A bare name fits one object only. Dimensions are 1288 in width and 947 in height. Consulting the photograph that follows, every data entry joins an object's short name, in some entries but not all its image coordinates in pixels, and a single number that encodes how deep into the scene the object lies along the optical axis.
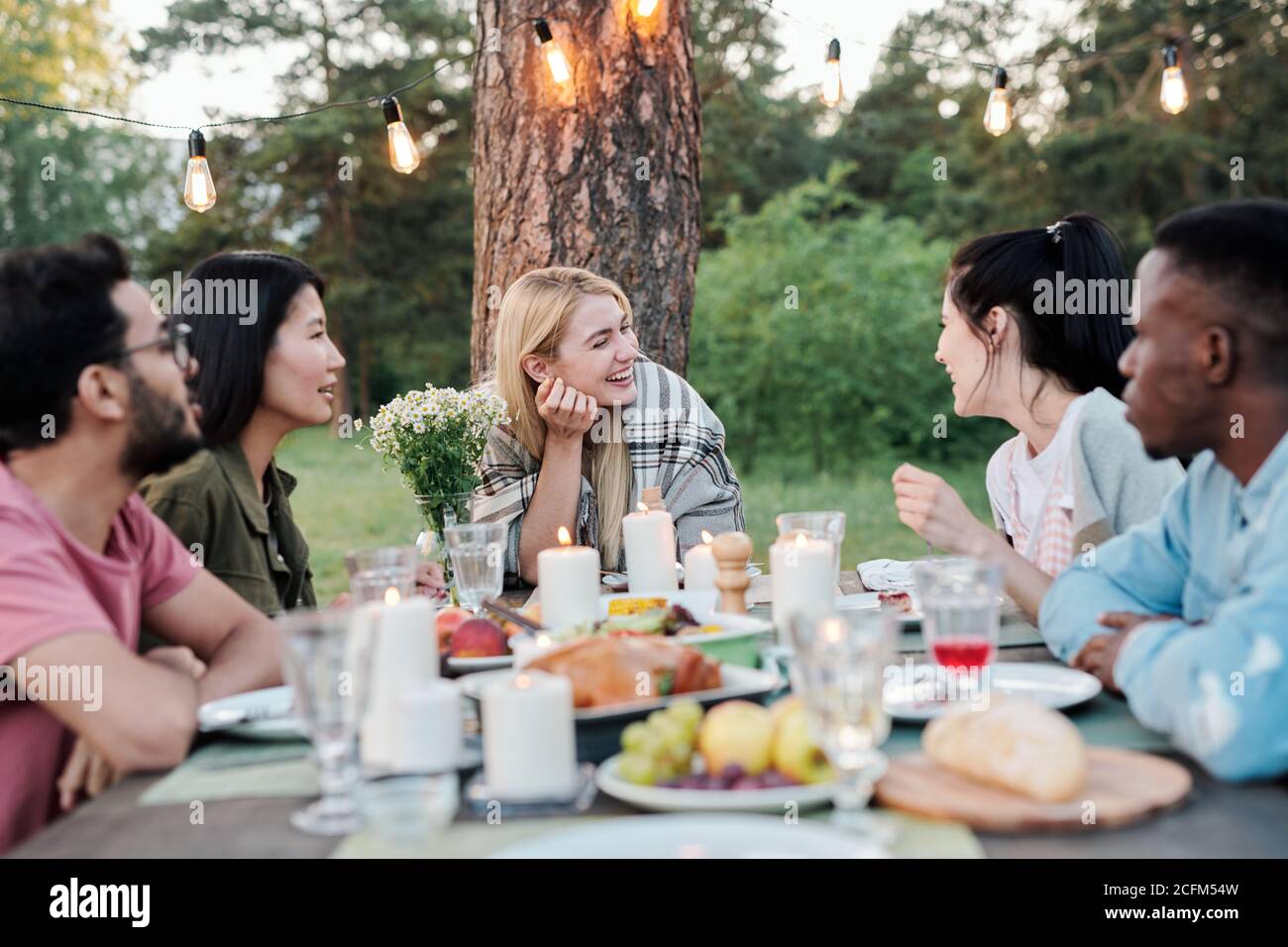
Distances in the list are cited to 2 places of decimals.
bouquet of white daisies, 3.20
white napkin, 3.16
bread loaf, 1.39
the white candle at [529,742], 1.46
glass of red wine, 1.81
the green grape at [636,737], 1.50
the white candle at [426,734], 1.59
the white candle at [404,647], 1.75
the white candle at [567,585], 2.33
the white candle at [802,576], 2.28
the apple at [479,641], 2.18
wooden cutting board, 1.35
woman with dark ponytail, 2.88
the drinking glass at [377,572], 2.28
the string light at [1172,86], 4.55
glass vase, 3.15
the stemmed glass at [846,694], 1.37
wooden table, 1.30
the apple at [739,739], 1.47
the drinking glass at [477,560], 2.60
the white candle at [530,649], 1.84
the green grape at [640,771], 1.47
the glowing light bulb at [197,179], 3.96
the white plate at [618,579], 3.19
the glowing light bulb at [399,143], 4.34
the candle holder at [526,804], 1.46
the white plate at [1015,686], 1.81
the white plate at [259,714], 1.84
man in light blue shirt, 1.51
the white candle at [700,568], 2.85
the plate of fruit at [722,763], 1.42
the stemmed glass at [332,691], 1.45
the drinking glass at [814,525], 2.49
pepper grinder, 2.50
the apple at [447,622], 2.37
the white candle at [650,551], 2.87
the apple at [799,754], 1.45
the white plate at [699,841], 1.27
